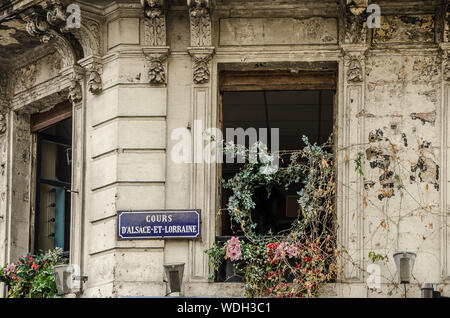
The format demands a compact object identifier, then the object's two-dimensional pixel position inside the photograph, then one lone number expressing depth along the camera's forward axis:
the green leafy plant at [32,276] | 14.52
